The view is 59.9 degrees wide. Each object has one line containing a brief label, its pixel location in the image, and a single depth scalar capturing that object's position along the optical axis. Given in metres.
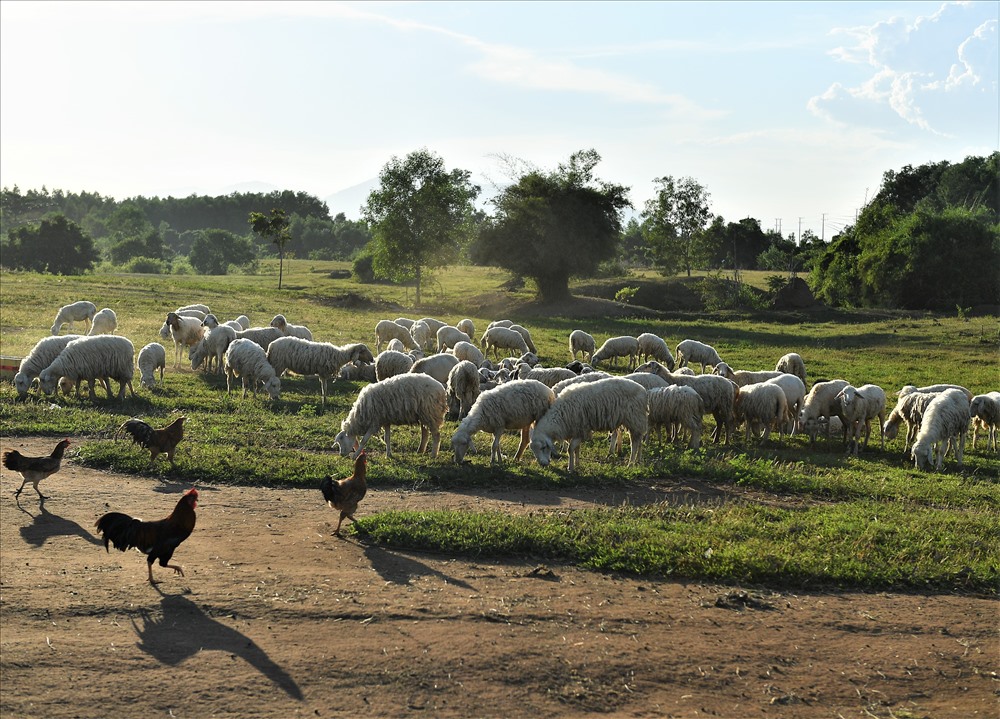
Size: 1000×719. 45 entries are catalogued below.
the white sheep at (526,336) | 28.42
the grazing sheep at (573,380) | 15.16
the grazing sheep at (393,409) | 13.61
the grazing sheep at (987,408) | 16.80
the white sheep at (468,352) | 20.88
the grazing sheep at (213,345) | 21.33
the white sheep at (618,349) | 27.07
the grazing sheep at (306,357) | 19.64
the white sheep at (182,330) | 22.84
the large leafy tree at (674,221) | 67.81
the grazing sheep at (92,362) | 17.12
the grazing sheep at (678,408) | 15.20
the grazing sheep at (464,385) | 16.48
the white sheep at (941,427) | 15.23
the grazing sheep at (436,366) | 18.16
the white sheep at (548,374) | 17.41
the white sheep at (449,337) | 25.28
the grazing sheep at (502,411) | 13.33
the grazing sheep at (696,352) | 26.01
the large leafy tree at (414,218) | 54.06
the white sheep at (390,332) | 28.12
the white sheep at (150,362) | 18.90
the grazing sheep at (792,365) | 23.33
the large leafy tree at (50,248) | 67.38
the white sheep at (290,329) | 23.77
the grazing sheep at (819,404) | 17.14
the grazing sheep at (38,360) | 17.73
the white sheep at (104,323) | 26.56
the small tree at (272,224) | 55.53
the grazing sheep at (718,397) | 16.17
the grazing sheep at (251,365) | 18.50
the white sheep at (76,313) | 28.05
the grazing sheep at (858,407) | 16.62
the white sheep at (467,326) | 30.20
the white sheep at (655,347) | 27.23
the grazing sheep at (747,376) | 19.64
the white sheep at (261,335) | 21.70
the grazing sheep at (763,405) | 16.31
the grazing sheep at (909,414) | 16.76
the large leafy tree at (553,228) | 50.62
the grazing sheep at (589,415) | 13.16
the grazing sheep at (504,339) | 27.33
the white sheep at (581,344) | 28.62
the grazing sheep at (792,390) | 17.81
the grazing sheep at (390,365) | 19.41
